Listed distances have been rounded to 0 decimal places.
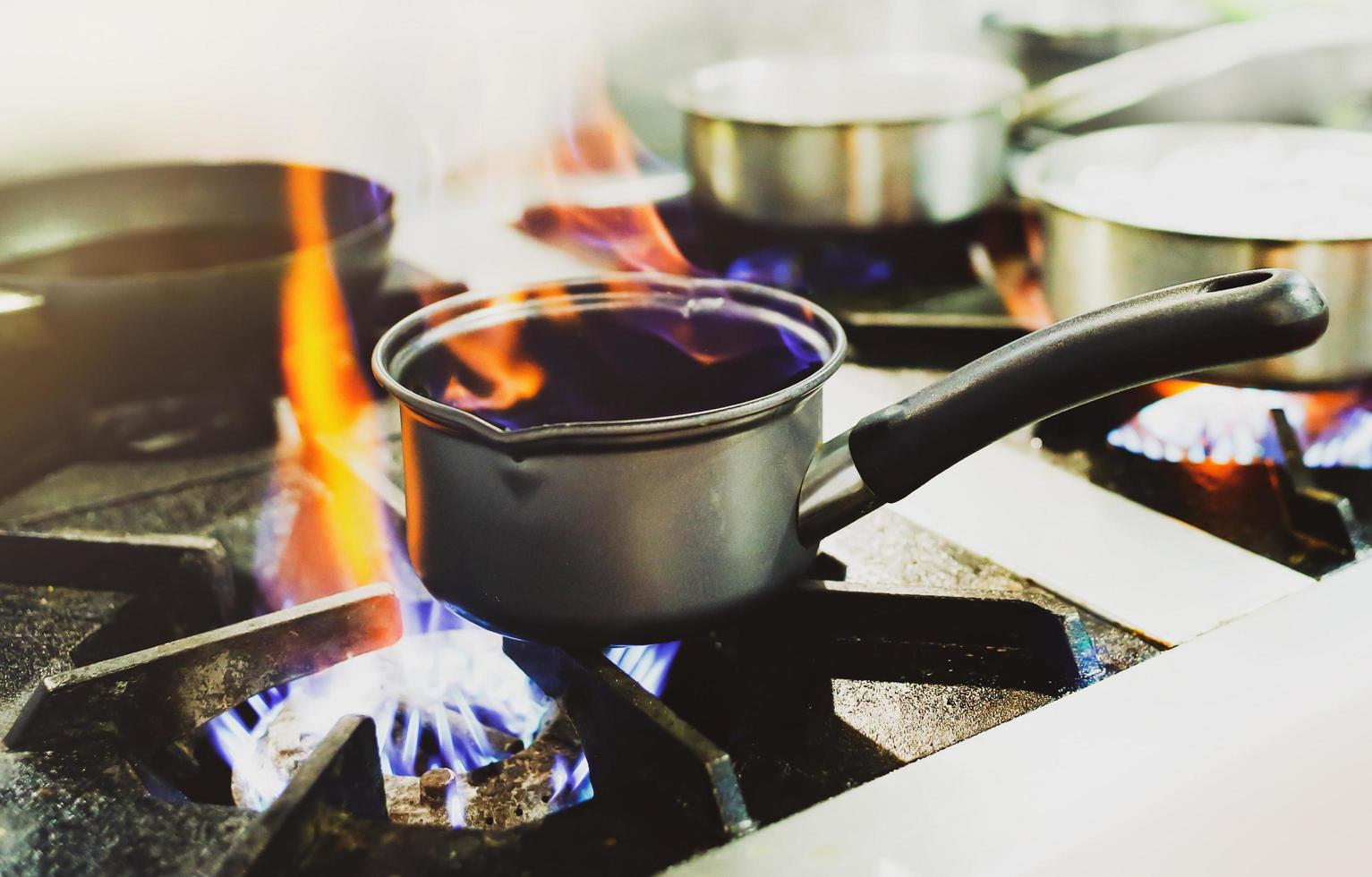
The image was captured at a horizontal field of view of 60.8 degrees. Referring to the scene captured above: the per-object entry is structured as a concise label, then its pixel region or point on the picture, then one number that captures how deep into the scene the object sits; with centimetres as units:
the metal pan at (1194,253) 78
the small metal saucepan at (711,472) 51
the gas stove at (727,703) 48
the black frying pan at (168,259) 80
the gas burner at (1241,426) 84
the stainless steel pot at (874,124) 105
